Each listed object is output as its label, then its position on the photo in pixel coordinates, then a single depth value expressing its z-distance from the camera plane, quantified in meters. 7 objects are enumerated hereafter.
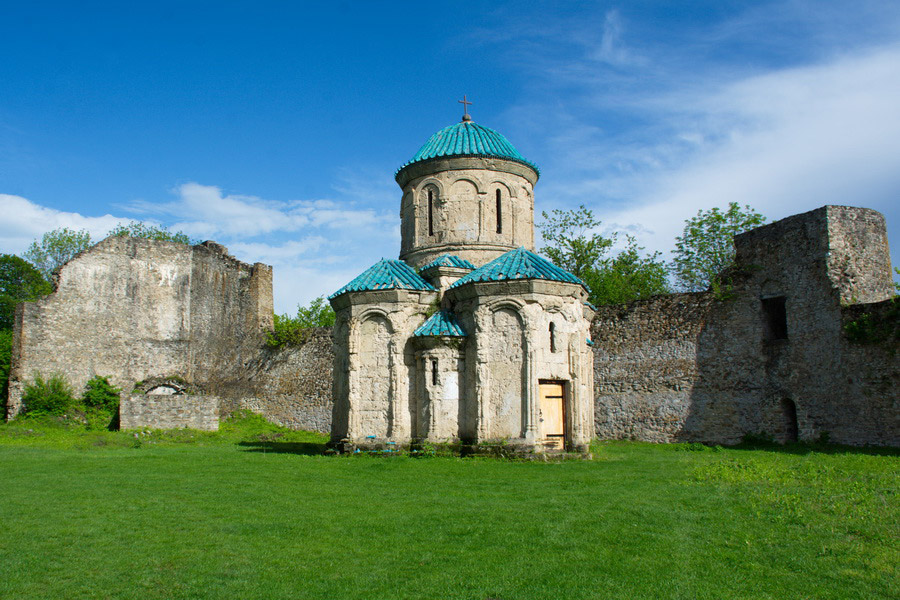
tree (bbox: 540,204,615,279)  30.61
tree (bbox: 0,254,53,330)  36.38
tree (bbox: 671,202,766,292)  25.38
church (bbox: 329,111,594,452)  13.75
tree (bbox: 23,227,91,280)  39.00
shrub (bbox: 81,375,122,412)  25.09
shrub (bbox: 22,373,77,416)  23.88
